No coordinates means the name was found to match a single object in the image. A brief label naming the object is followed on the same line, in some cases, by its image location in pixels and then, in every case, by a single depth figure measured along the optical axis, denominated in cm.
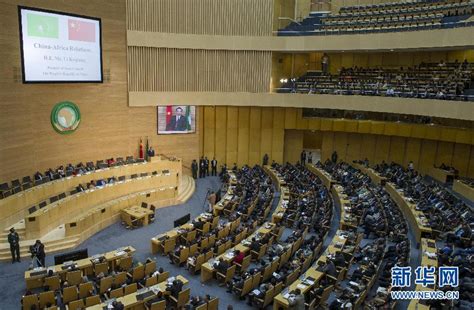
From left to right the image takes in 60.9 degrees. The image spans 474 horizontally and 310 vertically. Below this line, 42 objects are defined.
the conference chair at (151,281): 1081
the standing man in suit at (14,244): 1245
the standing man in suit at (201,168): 2431
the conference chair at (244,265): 1193
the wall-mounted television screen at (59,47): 1612
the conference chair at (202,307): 945
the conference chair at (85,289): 1030
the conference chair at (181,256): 1270
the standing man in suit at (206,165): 2448
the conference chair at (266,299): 1034
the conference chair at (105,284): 1067
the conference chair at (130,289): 1038
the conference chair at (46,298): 977
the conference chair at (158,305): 961
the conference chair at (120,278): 1102
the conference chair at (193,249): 1295
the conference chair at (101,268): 1168
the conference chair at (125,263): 1201
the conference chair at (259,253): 1278
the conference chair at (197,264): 1227
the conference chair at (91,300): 971
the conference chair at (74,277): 1091
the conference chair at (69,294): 1008
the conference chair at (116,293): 1022
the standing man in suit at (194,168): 2383
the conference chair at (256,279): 1107
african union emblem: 1825
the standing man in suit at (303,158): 2633
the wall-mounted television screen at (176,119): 2303
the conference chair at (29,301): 956
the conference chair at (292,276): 1104
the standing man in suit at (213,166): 2494
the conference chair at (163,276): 1106
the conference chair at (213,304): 968
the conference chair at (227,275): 1152
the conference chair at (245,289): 1084
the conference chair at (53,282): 1062
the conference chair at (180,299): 1016
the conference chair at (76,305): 955
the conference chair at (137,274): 1136
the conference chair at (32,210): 1418
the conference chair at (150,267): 1157
